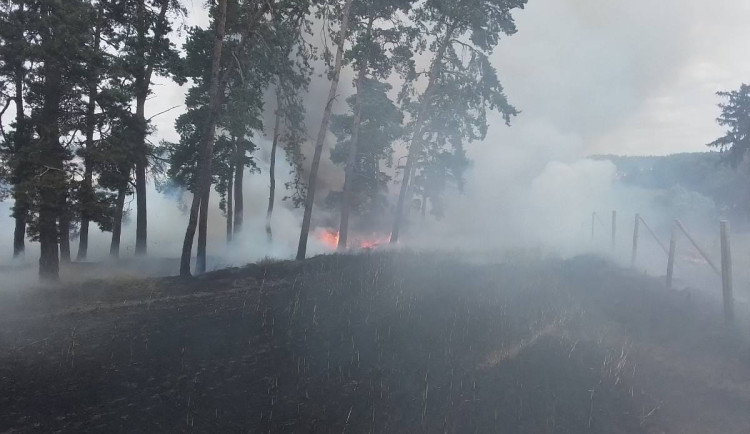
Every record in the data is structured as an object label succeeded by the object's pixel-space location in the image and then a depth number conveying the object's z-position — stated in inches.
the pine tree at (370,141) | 1219.9
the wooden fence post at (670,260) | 516.2
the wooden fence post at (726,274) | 377.1
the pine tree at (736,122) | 1362.0
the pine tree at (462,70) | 855.1
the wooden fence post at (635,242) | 660.2
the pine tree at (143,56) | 620.7
